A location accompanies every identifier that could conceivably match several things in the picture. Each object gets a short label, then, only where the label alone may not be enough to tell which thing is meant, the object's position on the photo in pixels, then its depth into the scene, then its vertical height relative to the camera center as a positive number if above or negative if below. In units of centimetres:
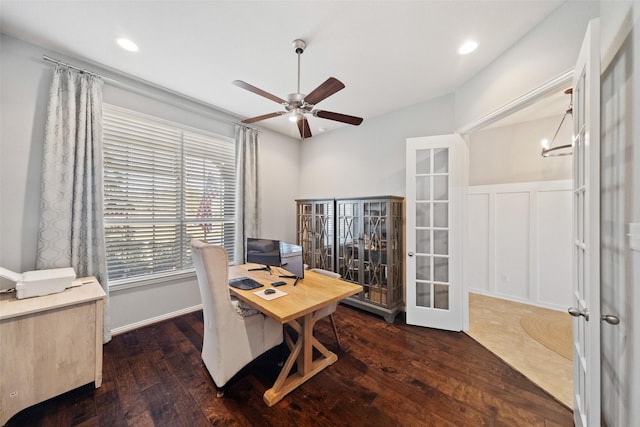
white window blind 251 +26
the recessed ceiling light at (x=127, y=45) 197 +150
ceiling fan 165 +91
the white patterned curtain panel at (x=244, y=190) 344 +36
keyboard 198 -64
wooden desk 158 -66
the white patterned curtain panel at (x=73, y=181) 203 +30
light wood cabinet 145 -93
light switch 85 -8
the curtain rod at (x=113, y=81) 208 +140
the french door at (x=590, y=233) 99 -8
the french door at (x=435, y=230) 260 -19
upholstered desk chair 154 -83
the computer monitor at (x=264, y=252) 244 -43
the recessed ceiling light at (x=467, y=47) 194 +147
